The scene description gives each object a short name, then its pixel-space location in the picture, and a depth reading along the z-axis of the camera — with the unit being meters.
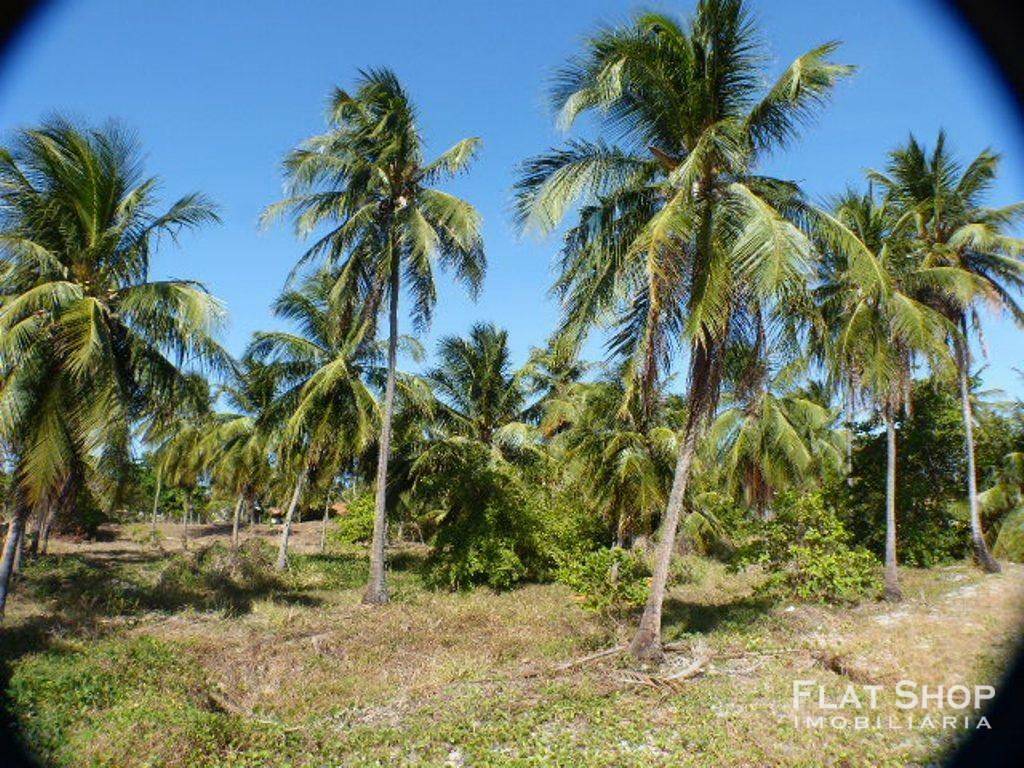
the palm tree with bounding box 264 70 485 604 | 14.17
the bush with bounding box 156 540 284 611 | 14.30
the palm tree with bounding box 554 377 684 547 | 16.22
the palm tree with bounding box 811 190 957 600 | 12.48
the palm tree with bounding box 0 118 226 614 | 8.46
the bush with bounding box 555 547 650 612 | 11.88
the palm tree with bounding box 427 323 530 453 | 20.78
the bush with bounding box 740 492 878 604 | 12.32
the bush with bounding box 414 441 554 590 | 17.09
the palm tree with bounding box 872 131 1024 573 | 15.54
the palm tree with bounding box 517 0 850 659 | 8.10
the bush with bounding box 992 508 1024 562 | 18.33
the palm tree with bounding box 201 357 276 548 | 20.66
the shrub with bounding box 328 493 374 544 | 27.09
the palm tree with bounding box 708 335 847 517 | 20.95
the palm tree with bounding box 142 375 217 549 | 10.92
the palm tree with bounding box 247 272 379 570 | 16.14
